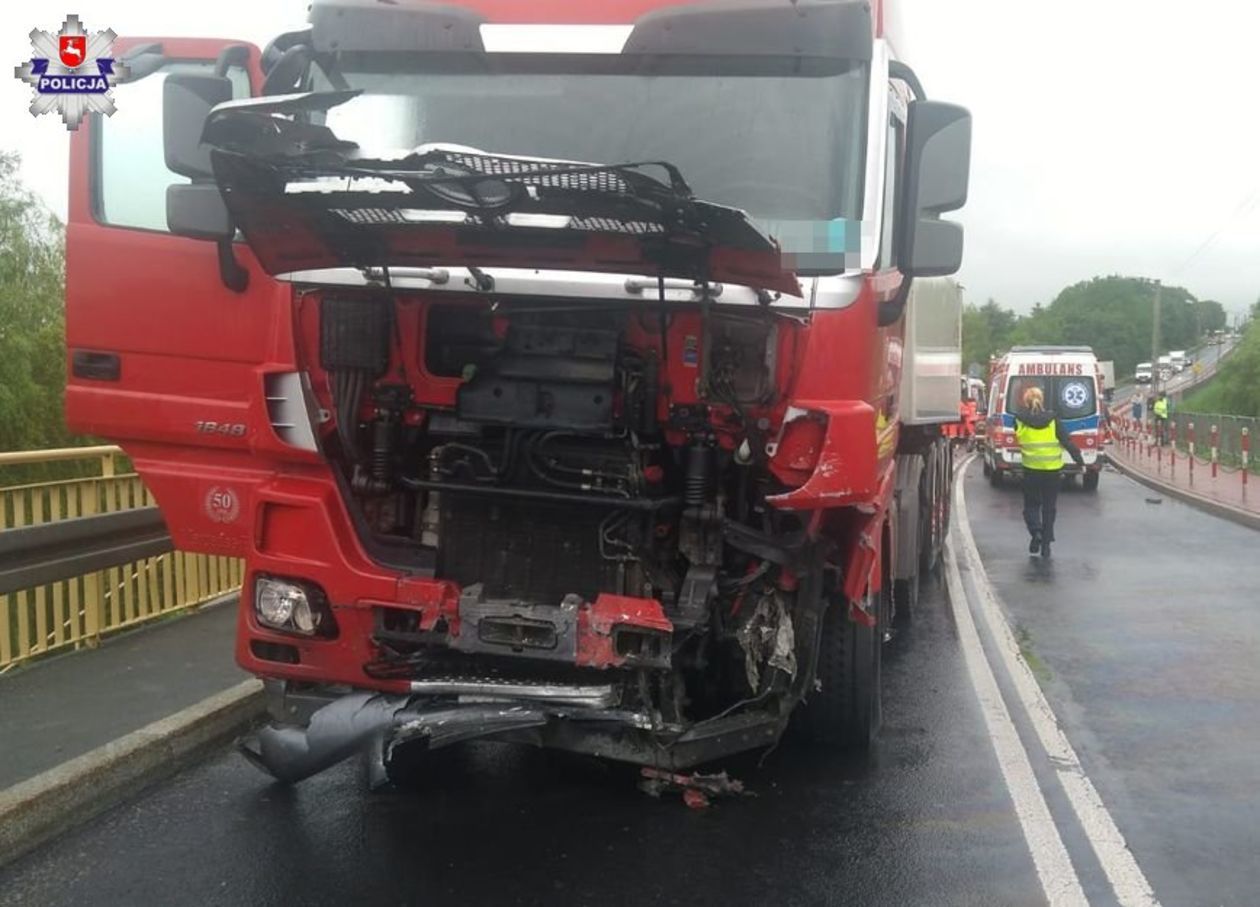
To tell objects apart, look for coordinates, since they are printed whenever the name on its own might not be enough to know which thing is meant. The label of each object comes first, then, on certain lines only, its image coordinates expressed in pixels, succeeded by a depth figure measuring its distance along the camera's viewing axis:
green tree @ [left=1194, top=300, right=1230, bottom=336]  114.06
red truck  4.22
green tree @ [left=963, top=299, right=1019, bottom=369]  101.56
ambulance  23.53
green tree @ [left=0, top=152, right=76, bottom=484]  19.67
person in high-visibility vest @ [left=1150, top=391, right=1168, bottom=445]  35.12
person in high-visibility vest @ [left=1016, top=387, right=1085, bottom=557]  13.11
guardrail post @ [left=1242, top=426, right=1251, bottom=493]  25.12
